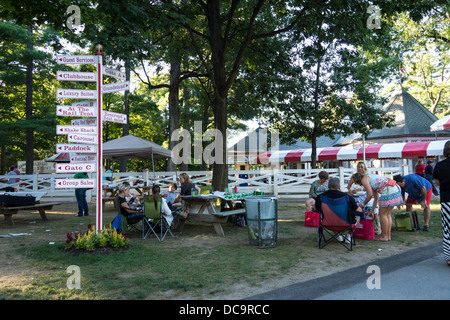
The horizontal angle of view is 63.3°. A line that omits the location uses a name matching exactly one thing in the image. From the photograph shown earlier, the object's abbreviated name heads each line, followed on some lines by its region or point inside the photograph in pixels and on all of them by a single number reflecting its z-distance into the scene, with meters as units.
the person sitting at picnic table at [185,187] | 9.47
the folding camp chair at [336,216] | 6.46
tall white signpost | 6.67
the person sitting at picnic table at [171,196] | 9.31
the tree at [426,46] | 22.53
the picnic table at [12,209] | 10.12
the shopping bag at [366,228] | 7.63
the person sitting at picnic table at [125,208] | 8.11
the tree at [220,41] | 10.70
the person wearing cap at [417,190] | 8.39
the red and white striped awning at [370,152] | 22.67
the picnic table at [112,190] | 13.75
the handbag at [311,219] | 9.22
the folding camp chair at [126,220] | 7.87
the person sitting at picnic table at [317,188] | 8.90
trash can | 6.80
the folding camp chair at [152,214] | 7.76
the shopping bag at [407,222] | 8.45
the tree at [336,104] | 18.41
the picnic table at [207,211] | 8.38
